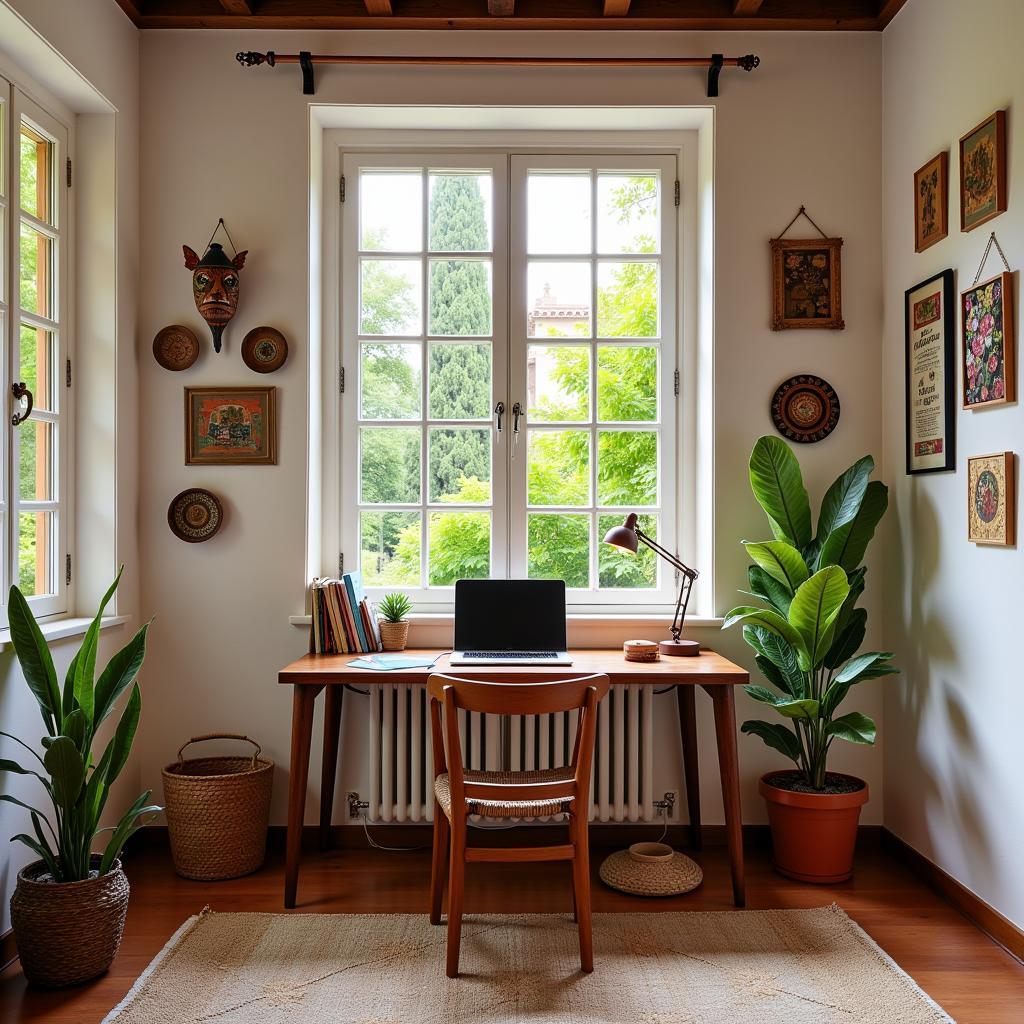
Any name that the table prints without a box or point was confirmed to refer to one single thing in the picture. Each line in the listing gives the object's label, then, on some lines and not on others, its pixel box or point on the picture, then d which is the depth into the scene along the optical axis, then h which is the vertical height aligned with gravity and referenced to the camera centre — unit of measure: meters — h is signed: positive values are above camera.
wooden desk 2.86 -0.57
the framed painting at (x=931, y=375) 2.92 +0.47
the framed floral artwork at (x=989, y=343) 2.57 +0.51
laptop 3.26 -0.37
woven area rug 2.24 -1.23
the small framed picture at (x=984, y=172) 2.61 +1.02
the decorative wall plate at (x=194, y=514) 3.37 +0.00
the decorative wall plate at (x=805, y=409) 3.39 +0.40
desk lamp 3.19 -0.21
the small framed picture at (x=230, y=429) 3.38 +0.32
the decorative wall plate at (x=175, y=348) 3.36 +0.62
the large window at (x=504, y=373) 3.60 +0.56
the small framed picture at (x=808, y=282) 3.40 +0.87
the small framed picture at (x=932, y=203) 2.95 +1.04
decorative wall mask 3.25 +0.83
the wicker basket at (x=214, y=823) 3.04 -1.04
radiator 3.26 -0.85
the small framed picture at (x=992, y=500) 2.55 +0.05
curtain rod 3.29 +1.66
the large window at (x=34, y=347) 2.72 +0.53
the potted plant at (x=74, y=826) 2.32 -0.83
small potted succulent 3.32 -0.40
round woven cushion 2.93 -1.19
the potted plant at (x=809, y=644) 2.97 -0.44
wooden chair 2.38 -0.75
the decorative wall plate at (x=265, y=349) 3.37 +0.61
